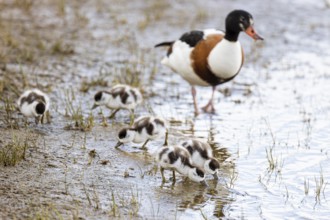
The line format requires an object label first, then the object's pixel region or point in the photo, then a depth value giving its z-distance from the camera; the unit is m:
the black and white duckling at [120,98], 14.54
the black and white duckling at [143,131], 12.48
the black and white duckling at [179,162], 10.68
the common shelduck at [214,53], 14.91
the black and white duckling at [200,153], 11.16
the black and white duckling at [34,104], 13.38
